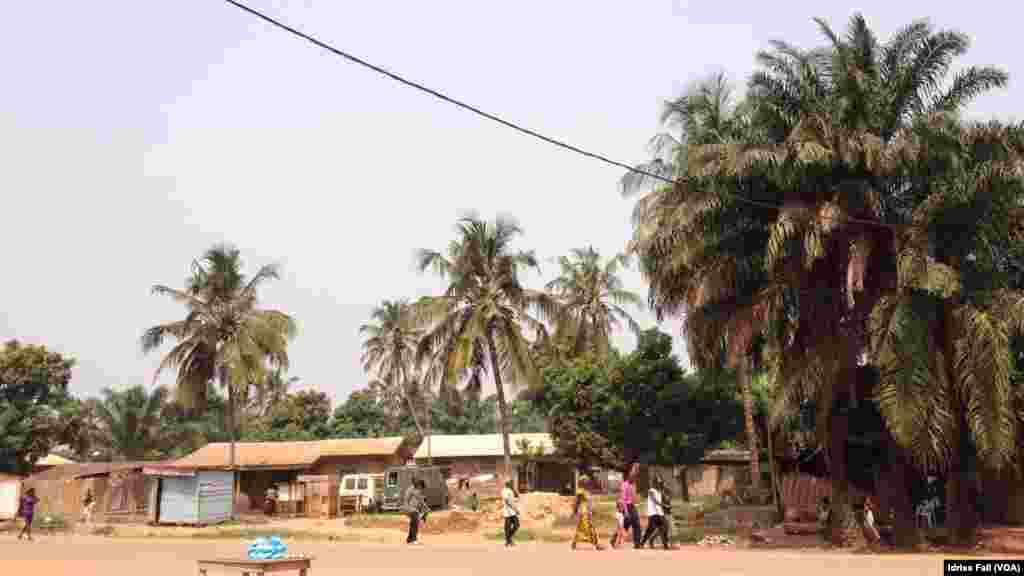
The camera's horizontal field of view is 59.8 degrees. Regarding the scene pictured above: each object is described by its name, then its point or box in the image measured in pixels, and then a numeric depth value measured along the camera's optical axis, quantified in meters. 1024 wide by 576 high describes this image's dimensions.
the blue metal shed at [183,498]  31.44
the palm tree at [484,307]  33.88
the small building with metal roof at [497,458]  49.09
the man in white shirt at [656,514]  18.39
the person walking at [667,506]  18.73
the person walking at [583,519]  19.34
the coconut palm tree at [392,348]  61.12
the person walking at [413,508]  21.36
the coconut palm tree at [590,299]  45.28
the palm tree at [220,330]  37.78
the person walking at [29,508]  25.50
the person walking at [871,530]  19.48
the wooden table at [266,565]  9.91
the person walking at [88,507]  31.23
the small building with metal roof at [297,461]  41.97
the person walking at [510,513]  19.96
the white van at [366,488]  37.31
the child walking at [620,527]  19.21
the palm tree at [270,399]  72.62
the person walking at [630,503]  18.92
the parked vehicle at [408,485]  35.09
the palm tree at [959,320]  17.77
